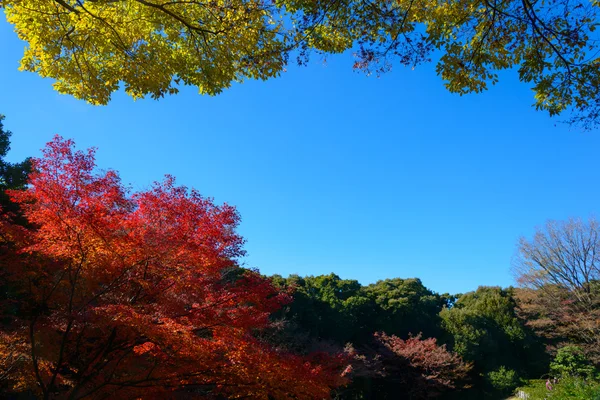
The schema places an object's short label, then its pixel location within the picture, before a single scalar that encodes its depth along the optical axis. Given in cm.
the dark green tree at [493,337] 2206
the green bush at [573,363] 1596
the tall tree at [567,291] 1662
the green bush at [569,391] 1072
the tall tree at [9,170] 1195
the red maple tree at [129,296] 570
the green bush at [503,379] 2000
